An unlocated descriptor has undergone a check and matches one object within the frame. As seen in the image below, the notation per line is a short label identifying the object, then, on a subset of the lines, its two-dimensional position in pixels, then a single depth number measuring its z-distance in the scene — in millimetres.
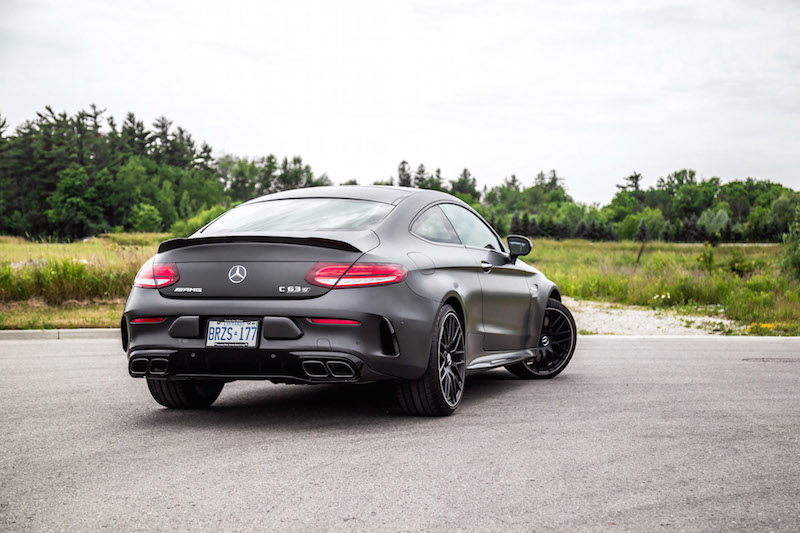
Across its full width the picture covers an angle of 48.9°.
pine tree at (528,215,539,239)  137750
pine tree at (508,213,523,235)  138125
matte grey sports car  5473
